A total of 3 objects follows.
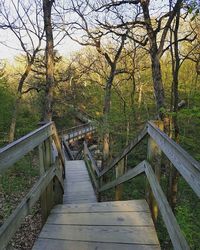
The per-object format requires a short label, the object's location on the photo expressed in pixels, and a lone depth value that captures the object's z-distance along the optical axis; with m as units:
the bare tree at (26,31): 10.54
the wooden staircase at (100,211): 1.32
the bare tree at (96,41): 9.23
